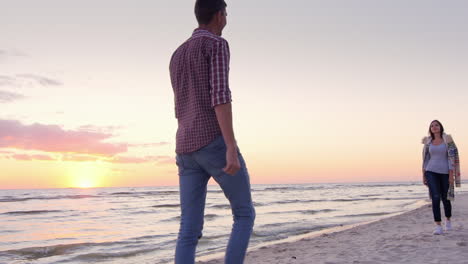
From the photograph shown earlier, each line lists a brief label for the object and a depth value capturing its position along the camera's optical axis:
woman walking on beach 7.55
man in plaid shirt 2.37
